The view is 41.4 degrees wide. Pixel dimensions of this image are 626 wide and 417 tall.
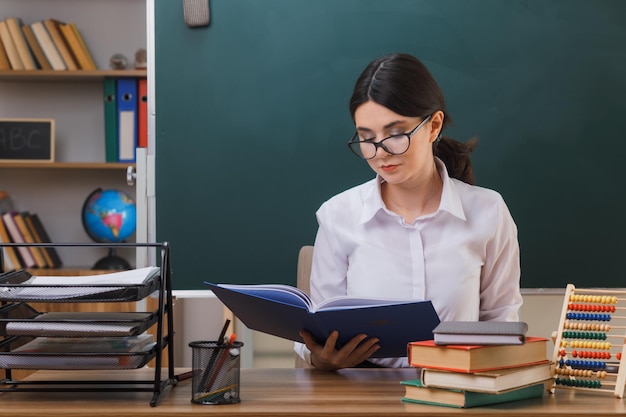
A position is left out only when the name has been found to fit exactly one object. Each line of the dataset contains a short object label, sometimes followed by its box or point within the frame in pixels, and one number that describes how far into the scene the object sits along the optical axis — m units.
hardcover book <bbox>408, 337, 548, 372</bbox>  1.27
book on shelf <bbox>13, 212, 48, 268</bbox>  4.14
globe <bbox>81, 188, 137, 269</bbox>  4.23
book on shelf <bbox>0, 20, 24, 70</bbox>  4.14
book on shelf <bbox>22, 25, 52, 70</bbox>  4.16
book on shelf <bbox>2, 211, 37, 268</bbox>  4.13
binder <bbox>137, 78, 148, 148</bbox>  4.10
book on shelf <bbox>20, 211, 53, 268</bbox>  4.18
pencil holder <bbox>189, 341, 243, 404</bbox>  1.34
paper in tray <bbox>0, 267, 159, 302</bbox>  1.37
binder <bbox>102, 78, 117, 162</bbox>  4.12
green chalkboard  2.79
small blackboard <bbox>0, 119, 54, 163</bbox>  4.15
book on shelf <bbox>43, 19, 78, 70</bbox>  4.17
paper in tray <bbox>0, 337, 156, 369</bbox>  1.38
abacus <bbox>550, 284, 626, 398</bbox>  1.42
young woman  1.85
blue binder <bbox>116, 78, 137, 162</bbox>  4.11
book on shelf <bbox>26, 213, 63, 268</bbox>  4.20
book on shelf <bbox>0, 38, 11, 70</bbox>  4.15
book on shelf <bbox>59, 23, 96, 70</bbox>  4.20
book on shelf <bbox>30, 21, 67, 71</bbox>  4.15
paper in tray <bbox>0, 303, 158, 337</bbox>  1.36
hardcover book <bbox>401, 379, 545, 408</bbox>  1.29
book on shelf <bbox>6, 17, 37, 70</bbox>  4.14
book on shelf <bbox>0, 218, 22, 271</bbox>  4.11
